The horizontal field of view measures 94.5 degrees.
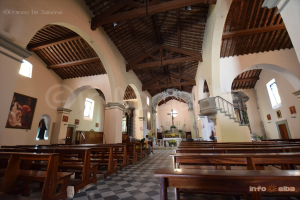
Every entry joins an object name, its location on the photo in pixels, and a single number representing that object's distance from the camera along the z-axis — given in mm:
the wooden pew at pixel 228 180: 849
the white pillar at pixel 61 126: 8047
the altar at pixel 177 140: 12442
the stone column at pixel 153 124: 14534
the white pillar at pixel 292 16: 2056
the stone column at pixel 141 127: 11398
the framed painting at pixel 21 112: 6252
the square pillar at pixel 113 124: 6863
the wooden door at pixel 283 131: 8367
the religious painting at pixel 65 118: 8595
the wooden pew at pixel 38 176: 1793
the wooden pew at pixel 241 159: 1450
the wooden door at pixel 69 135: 8984
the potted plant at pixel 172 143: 11463
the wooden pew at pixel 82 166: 2412
